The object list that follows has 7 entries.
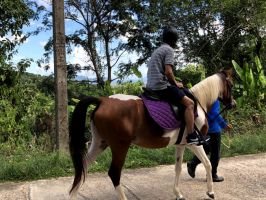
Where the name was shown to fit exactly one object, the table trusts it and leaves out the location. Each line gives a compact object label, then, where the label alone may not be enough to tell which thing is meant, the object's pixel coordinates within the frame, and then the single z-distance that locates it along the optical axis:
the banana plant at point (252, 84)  7.70
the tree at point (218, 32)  9.05
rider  3.43
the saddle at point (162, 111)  3.41
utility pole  4.89
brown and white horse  3.28
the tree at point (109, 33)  10.21
